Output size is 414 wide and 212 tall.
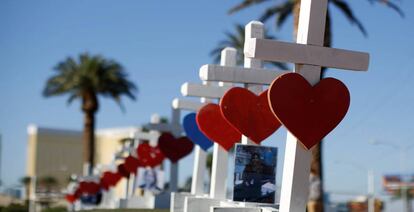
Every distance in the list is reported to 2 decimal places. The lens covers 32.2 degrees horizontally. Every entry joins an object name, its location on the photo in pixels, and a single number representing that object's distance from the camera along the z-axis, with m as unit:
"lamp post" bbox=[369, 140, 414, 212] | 77.12
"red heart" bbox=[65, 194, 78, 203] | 39.54
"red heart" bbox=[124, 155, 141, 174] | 25.73
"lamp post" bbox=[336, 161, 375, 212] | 53.38
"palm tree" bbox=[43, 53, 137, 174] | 45.12
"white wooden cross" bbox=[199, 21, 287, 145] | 12.38
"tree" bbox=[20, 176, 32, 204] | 107.81
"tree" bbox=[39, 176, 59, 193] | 106.44
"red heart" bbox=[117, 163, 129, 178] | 28.69
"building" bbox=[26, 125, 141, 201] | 104.69
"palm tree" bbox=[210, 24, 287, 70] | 39.94
